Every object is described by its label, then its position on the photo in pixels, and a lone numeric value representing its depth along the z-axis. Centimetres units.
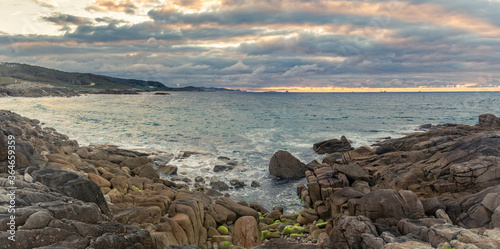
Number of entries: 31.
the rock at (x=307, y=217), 1570
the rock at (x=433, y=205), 1176
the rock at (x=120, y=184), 1576
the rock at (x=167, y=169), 2439
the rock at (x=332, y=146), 3238
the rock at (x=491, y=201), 1015
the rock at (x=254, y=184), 2251
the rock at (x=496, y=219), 941
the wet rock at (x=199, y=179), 2295
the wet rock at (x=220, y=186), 2147
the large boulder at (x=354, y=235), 915
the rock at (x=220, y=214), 1465
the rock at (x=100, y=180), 1512
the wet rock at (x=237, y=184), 2226
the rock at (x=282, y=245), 1002
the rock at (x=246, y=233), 1230
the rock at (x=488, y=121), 3633
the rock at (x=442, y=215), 1084
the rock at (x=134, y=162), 2280
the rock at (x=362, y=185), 1791
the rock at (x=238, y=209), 1557
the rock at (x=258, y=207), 1769
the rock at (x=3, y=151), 1196
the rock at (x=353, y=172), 1892
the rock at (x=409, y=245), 764
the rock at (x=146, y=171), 2125
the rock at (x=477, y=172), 1391
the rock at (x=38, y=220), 648
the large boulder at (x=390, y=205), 1142
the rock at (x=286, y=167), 2447
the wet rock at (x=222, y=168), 2595
